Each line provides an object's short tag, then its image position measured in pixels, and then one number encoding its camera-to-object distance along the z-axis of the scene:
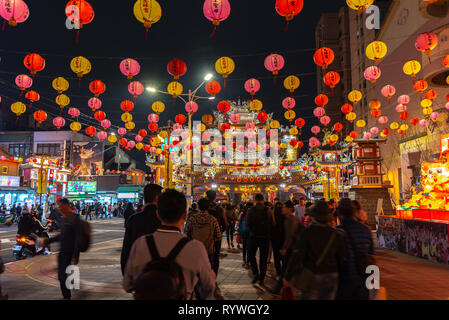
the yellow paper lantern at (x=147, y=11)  8.95
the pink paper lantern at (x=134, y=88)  14.69
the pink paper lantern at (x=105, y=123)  19.52
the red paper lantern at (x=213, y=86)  15.44
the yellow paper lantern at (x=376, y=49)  12.17
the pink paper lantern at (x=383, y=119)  21.16
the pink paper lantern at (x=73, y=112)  17.80
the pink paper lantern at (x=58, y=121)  17.50
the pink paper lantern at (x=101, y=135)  20.64
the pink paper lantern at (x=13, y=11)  8.41
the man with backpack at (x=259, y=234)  6.99
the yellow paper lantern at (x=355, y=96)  16.95
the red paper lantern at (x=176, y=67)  12.03
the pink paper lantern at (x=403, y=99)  19.14
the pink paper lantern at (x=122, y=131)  22.24
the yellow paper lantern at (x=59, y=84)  12.95
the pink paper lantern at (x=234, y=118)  23.79
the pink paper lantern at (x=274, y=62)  12.48
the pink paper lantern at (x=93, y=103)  15.78
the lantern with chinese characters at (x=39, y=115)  15.78
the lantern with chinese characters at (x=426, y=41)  12.52
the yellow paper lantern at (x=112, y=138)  21.20
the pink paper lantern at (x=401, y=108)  19.96
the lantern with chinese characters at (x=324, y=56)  11.69
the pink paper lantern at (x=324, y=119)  19.52
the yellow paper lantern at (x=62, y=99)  14.38
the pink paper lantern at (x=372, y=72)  13.78
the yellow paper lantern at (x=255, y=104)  18.80
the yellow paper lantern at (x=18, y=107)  15.17
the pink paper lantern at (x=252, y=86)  15.63
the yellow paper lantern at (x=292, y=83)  14.19
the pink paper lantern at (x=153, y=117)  20.35
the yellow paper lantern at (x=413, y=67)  14.92
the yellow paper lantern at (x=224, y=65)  12.60
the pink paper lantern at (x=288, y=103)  17.94
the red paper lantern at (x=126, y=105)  16.95
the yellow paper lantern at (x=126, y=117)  18.50
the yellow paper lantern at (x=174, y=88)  14.73
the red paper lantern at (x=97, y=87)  13.64
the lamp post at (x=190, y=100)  16.20
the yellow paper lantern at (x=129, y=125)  19.66
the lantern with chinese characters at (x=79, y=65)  11.47
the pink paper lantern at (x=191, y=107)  19.77
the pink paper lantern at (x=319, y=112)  19.19
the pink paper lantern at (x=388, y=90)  16.55
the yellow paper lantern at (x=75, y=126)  17.75
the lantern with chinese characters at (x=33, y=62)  11.00
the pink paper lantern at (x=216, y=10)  9.32
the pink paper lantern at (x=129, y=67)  12.43
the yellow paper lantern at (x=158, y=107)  17.72
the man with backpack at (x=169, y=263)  2.08
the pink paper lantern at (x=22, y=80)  12.62
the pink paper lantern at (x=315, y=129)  24.30
